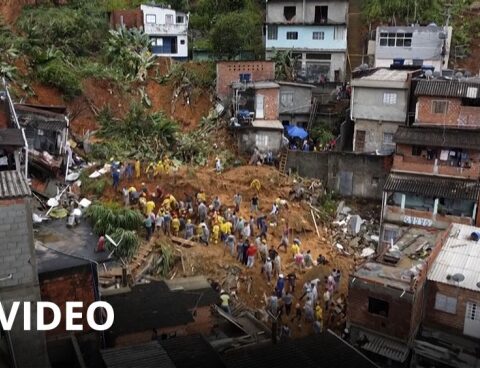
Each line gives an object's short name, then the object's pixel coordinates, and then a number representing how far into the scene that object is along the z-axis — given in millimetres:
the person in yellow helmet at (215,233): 26181
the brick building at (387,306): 20438
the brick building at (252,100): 36562
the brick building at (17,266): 12625
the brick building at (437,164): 29328
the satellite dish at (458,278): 21062
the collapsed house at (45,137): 30203
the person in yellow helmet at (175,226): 26406
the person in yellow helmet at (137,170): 31016
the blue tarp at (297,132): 37438
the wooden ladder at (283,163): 35531
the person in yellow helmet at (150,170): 31188
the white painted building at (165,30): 44906
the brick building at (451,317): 20781
